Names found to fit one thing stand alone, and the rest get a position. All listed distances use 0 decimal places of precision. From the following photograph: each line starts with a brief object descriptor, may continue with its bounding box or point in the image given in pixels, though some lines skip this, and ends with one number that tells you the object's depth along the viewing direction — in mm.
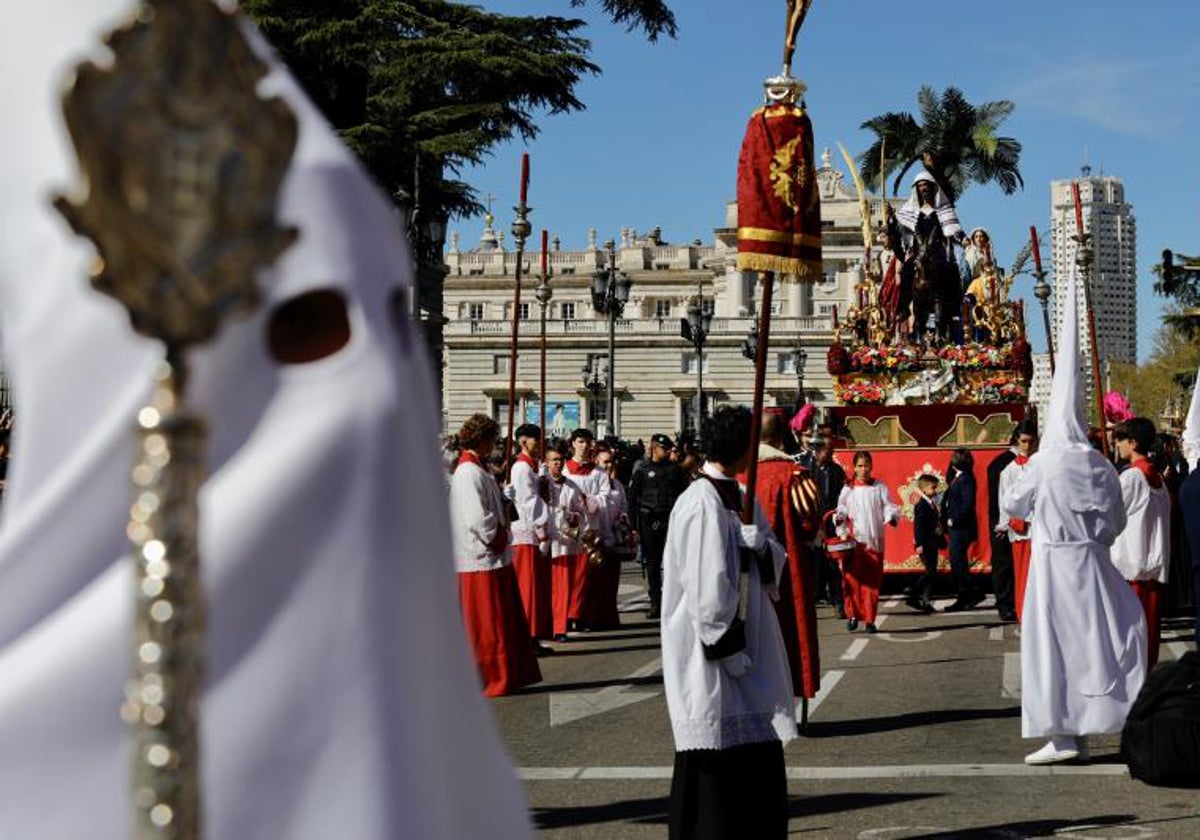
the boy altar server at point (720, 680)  6621
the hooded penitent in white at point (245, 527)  1630
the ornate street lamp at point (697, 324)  36031
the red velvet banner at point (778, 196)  7672
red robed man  10109
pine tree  18469
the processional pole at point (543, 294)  19922
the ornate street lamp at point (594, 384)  53656
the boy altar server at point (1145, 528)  11617
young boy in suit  20328
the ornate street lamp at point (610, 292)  34094
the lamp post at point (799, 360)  58806
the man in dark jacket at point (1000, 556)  18672
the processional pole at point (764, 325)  7137
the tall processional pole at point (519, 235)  16266
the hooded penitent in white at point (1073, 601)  9656
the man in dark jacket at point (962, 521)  20359
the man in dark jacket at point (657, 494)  19922
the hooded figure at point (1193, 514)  9438
